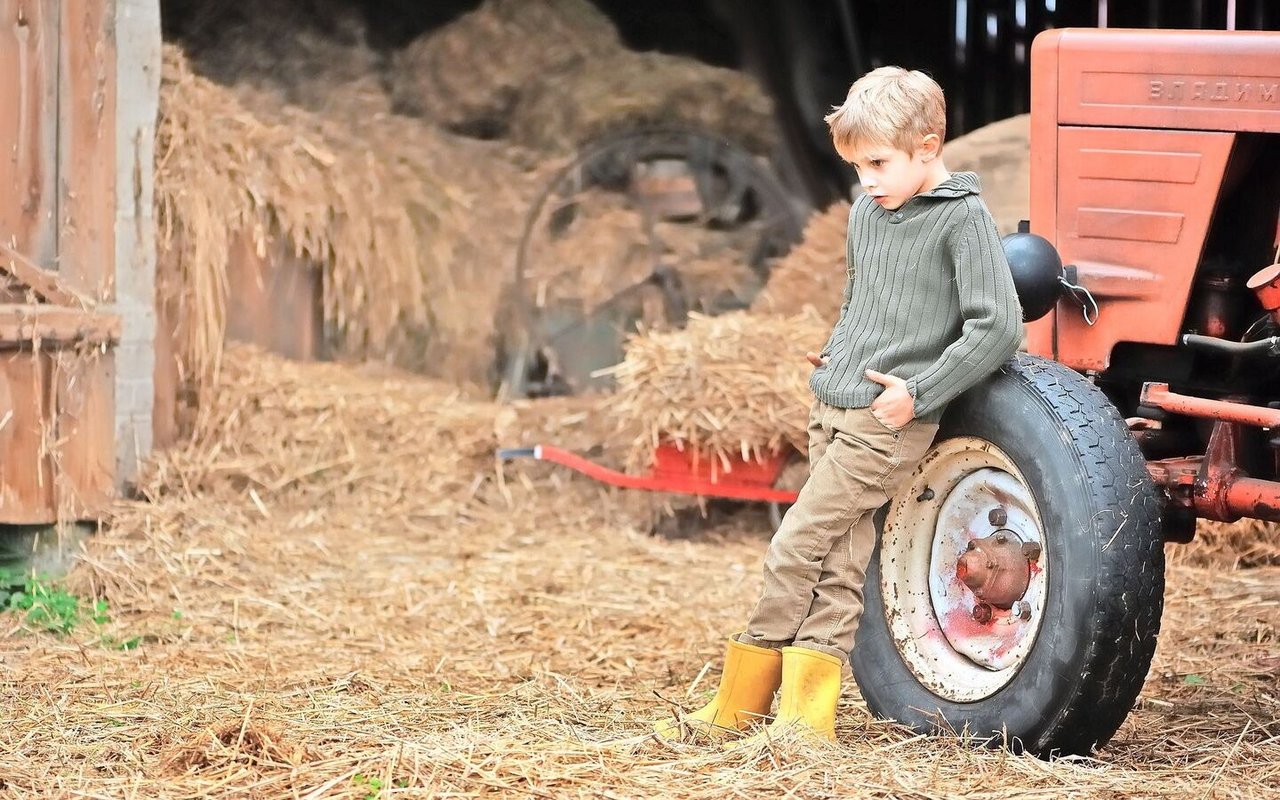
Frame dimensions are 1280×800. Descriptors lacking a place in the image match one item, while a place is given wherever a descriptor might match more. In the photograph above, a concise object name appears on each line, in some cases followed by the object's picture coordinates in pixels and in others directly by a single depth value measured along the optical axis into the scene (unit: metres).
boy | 5.75
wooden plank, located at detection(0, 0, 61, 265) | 10.28
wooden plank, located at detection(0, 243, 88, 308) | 10.18
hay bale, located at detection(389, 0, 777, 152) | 16.34
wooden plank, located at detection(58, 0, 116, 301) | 10.55
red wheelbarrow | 12.01
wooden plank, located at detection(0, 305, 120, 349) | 10.06
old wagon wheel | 15.73
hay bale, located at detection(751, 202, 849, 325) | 13.86
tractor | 5.79
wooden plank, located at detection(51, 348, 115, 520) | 10.49
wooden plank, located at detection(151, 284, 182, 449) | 11.69
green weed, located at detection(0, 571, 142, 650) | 9.41
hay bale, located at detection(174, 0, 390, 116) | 15.77
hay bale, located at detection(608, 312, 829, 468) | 11.90
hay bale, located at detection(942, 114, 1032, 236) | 12.16
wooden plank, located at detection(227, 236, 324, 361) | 13.09
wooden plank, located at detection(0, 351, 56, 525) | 10.20
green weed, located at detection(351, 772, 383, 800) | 5.43
